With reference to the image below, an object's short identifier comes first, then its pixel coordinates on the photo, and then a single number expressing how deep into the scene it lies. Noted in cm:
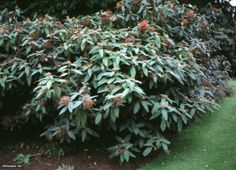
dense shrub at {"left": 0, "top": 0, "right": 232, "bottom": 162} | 418
